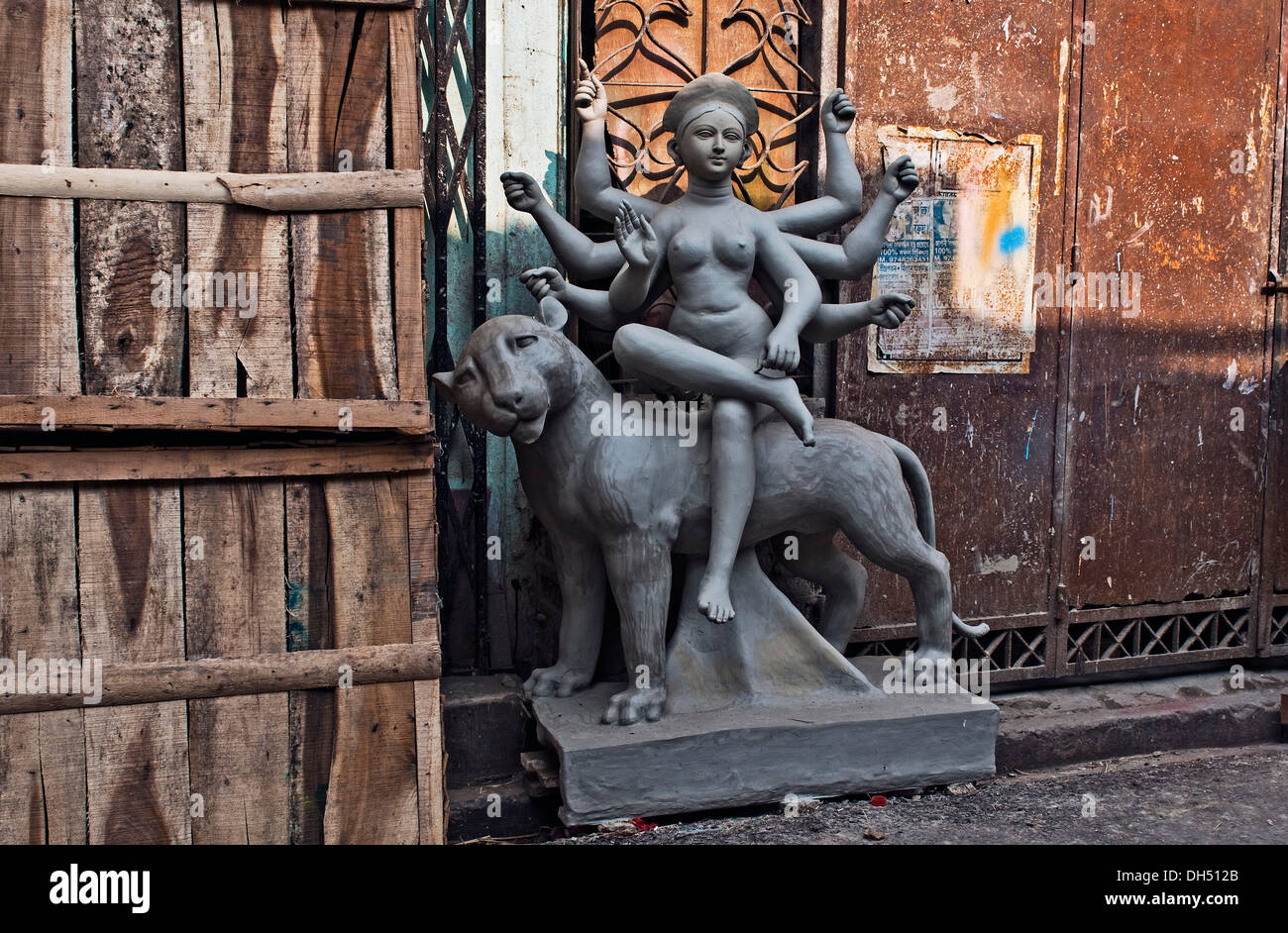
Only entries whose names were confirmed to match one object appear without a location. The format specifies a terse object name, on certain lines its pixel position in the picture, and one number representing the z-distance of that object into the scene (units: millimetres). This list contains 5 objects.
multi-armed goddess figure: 3107
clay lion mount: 3096
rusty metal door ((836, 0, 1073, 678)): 3959
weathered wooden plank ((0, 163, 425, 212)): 2436
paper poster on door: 4020
